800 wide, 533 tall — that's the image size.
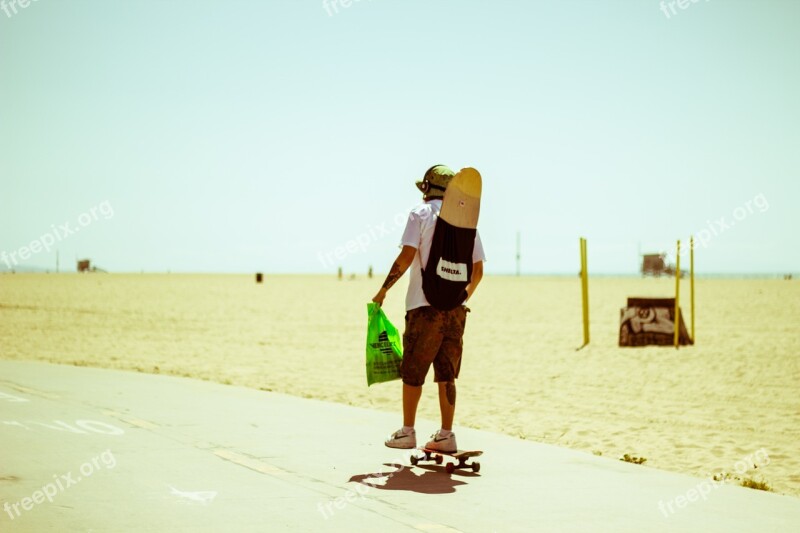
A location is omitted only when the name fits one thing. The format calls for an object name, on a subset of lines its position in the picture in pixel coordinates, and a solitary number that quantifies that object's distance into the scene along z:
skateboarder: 6.46
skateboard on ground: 6.38
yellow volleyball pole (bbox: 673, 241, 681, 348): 18.84
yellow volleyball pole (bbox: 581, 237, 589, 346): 19.78
